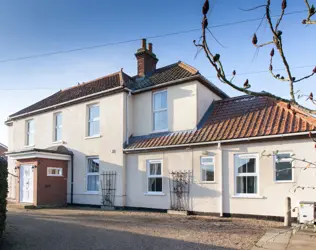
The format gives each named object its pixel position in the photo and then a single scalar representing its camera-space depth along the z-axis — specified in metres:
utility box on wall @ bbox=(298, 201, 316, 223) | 9.62
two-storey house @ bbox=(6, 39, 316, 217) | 11.66
